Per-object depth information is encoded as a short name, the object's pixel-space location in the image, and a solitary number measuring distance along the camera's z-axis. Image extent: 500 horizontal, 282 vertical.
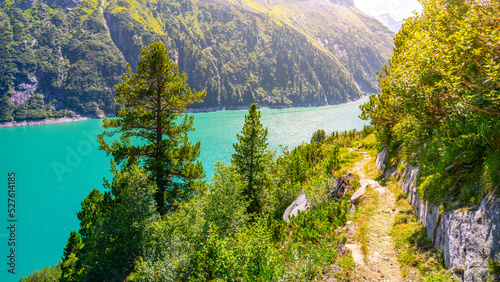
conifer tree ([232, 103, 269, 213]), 23.02
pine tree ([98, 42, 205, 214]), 17.45
